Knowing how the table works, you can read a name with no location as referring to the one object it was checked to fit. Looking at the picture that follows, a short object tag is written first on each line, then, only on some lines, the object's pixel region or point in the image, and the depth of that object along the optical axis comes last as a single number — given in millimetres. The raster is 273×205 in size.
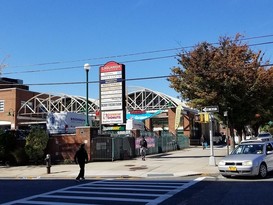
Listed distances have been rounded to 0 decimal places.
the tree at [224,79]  26562
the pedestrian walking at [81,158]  18359
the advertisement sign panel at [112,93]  28953
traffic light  25595
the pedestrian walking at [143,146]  27398
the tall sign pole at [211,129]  22672
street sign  22938
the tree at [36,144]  26688
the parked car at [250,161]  16328
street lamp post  26616
